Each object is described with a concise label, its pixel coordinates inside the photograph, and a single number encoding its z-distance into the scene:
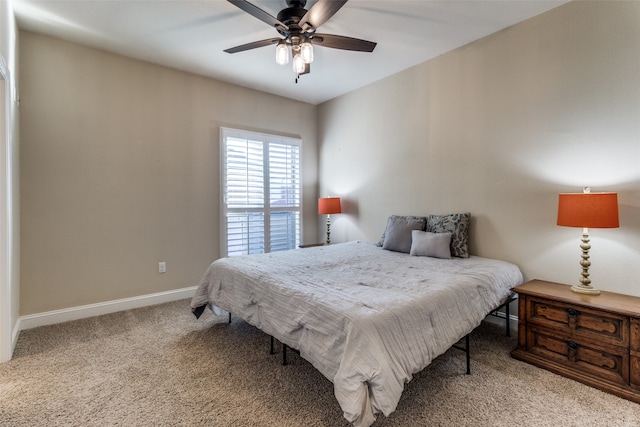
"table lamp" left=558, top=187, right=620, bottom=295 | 2.00
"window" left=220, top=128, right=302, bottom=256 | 3.98
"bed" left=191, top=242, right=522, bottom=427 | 1.39
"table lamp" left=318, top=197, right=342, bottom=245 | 4.29
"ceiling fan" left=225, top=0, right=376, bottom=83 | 2.00
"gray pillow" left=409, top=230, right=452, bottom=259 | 2.87
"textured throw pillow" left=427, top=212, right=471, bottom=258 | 2.92
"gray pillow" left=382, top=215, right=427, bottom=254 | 3.24
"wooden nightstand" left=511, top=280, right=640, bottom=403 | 1.82
